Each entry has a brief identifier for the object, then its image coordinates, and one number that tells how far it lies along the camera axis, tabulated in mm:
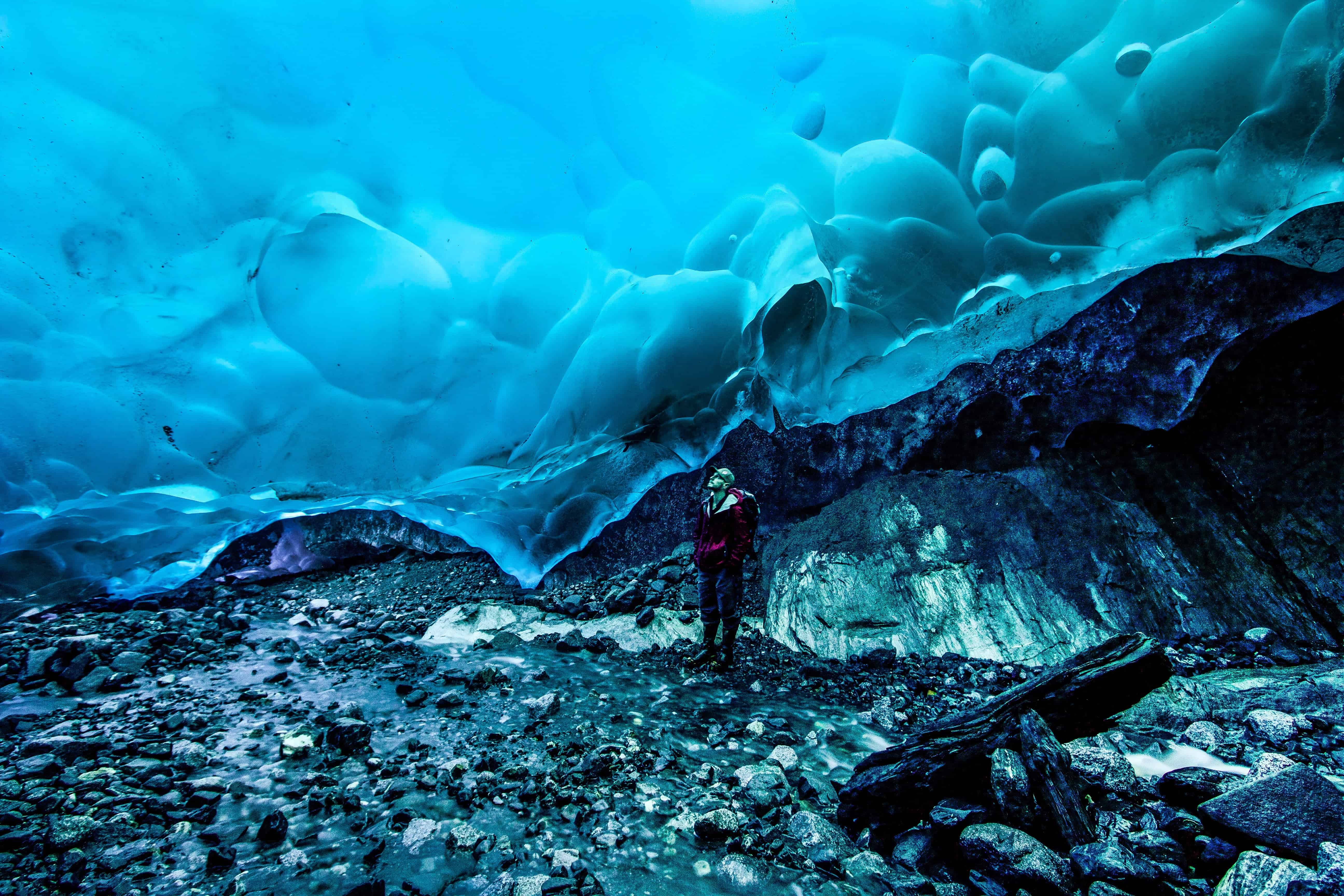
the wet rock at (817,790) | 2080
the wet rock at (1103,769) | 1900
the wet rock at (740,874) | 1613
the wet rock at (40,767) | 2221
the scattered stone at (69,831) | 1752
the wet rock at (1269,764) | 1914
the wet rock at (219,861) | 1682
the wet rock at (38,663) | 3555
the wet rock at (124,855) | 1685
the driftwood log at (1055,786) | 1591
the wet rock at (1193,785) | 1699
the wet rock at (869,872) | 1594
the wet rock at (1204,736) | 2209
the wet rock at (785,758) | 2324
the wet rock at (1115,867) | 1399
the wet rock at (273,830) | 1824
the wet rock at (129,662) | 3695
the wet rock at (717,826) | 1821
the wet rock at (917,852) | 1663
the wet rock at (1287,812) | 1402
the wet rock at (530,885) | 1562
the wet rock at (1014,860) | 1445
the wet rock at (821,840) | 1703
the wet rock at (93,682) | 3406
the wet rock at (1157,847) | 1524
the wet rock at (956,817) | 1687
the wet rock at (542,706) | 2906
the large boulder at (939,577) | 3434
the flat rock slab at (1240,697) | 2373
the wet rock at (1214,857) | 1448
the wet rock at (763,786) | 2006
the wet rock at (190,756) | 2354
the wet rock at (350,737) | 2520
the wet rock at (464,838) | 1771
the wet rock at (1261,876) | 1240
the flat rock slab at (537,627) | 4191
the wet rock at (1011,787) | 1666
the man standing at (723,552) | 3699
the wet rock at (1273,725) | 2197
